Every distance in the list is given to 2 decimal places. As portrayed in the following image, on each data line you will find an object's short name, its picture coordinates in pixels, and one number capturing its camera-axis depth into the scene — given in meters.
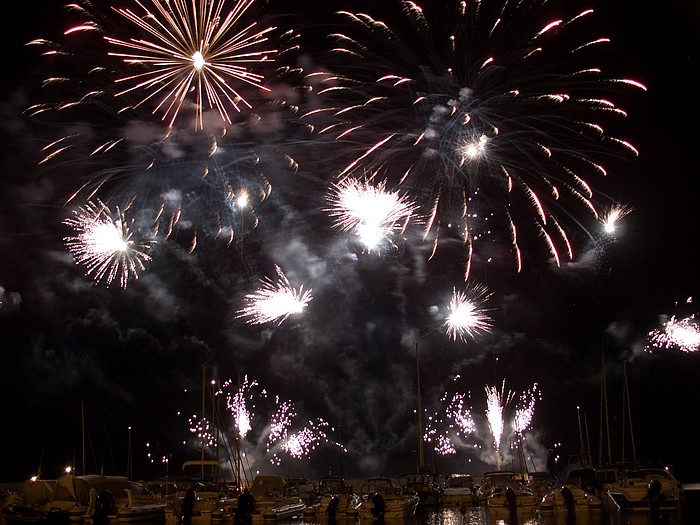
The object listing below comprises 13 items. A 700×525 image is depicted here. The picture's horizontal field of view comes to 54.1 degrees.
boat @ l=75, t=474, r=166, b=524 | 36.25
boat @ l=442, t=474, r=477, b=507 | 42.25
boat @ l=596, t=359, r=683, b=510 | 32.72
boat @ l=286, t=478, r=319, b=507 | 44.75
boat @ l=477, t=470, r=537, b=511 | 36.22
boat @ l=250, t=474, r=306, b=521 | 35.94
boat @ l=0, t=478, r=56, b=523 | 35.22
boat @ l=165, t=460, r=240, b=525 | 33.47
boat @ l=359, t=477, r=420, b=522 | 34.38
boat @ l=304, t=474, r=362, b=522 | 35.41
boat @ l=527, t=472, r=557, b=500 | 39.28
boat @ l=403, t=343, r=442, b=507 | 43.50
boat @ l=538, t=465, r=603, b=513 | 34.59
